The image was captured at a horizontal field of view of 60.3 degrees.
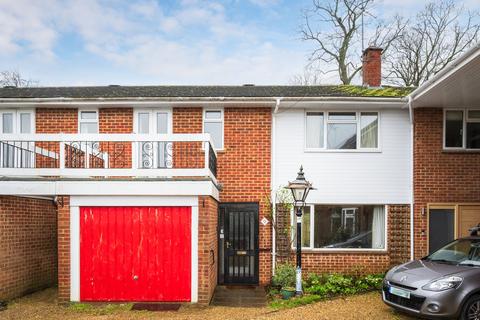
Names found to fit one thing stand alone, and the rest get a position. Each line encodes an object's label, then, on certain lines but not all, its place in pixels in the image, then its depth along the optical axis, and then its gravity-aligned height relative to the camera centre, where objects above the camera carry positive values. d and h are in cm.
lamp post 874 -99
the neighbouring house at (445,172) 1034 -48
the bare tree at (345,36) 2159 +632
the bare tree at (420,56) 2081 +508
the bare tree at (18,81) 2751 +467
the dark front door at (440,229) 1039 -192
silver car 638 -215
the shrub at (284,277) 948 -288
